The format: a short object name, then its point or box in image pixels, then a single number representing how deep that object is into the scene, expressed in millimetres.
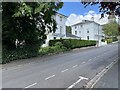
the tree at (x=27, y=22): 8652
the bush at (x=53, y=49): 12279
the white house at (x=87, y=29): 34402
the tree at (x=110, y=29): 36609
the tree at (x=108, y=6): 5216
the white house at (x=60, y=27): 20506
